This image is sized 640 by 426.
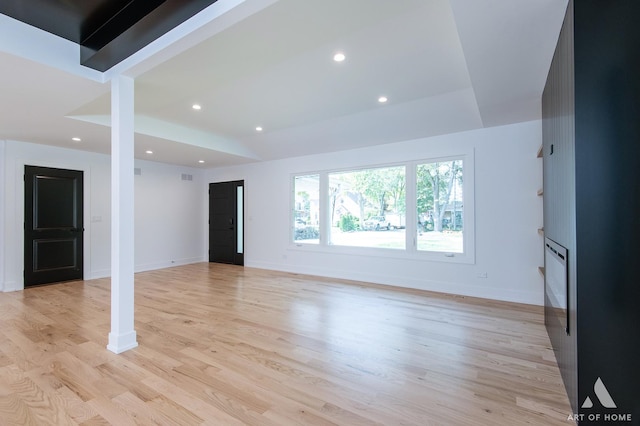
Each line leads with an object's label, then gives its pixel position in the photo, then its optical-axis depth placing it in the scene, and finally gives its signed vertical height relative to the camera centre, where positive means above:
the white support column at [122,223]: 2.73 -0.09
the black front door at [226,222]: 7.56 -0.23
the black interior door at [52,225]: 5.24 -0.21
